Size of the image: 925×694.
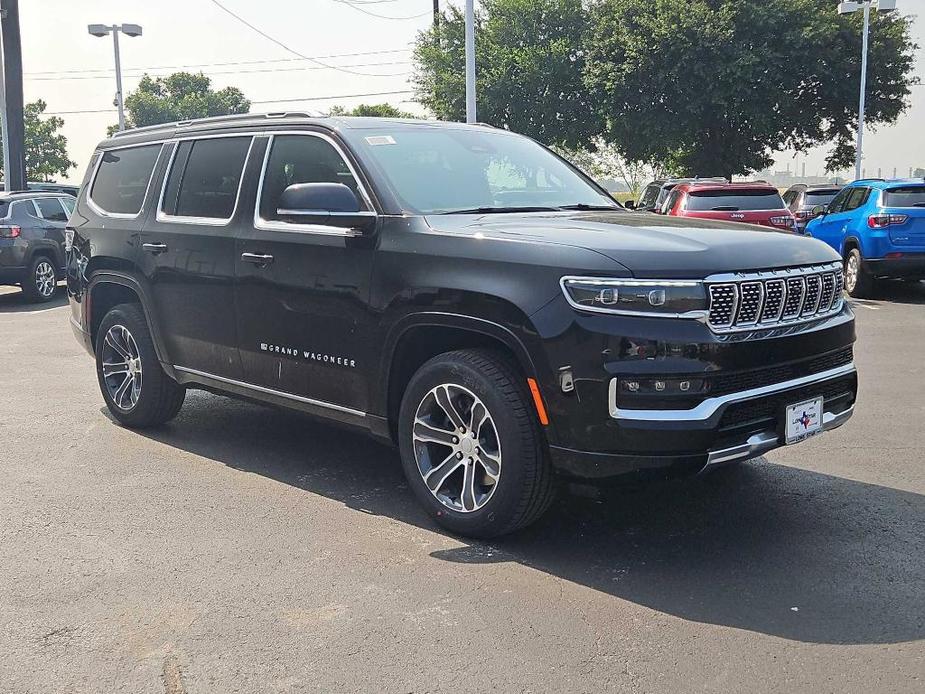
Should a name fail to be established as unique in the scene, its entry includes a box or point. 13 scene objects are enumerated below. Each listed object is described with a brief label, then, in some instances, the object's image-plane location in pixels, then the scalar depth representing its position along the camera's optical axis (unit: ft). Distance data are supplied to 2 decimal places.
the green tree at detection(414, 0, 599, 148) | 136.87
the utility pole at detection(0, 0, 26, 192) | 72.90
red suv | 49.55
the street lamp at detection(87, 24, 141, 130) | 112.06
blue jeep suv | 44.37
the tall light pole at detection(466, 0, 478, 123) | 71.72
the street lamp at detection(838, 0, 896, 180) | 101.04
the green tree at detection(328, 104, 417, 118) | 185.73
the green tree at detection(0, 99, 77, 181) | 263.70
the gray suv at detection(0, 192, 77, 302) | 49.65
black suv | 13.24
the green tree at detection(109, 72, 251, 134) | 316.40
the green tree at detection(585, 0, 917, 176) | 122.62
